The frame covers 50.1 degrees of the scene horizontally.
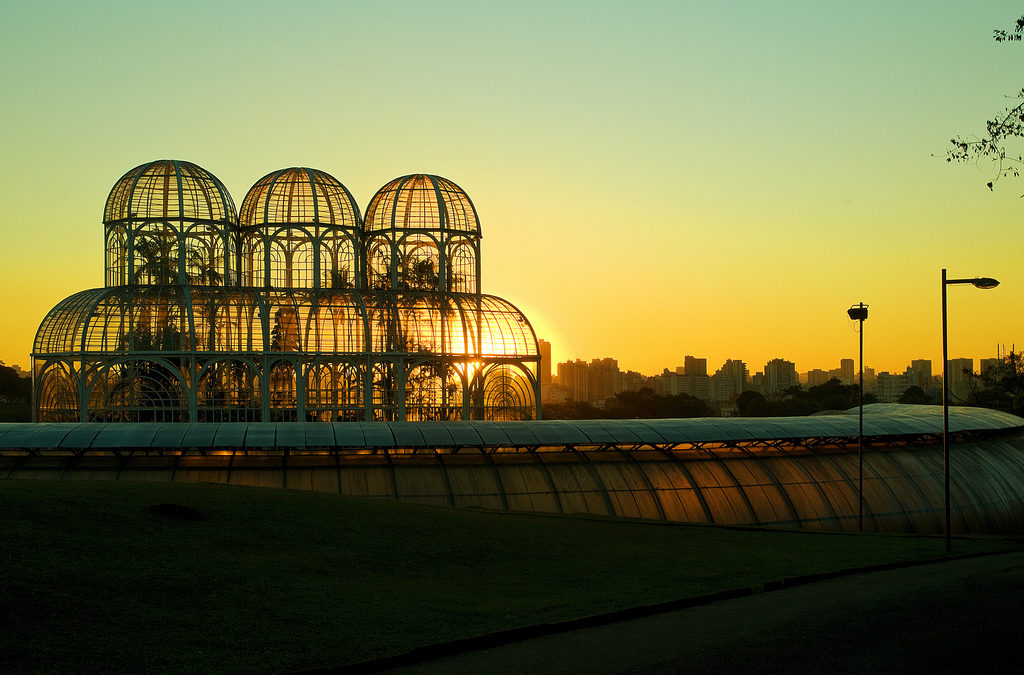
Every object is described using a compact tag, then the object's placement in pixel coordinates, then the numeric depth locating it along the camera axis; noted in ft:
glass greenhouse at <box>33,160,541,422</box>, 191.52
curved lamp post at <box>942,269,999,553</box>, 114.32
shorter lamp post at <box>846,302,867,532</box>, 160.00
